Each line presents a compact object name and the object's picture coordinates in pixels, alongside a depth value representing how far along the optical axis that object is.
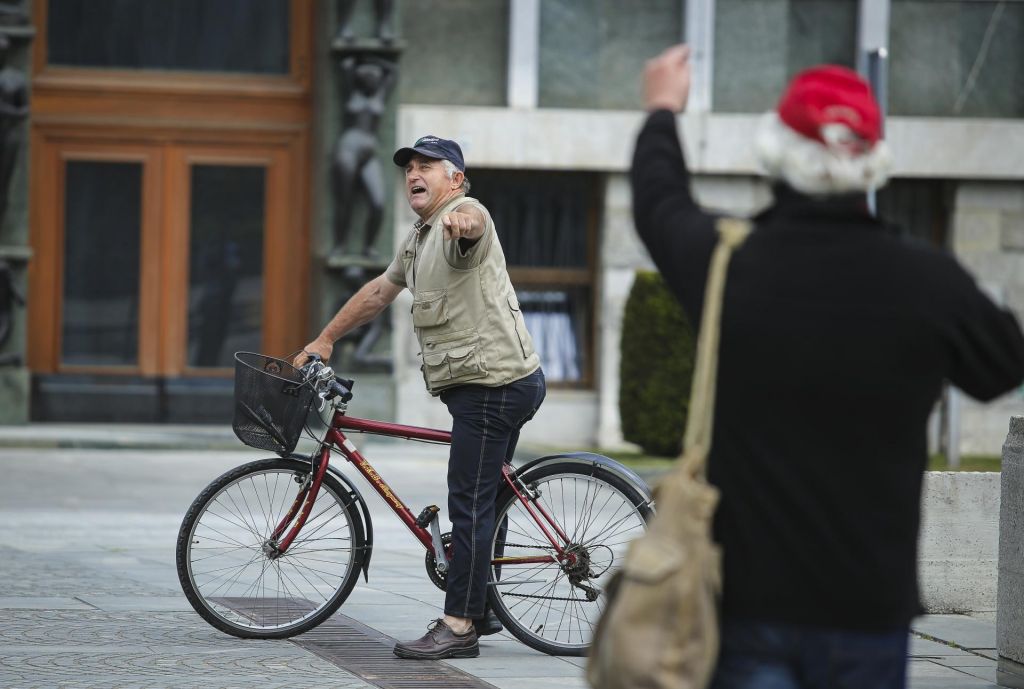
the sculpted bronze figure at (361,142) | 30.62
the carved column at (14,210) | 29.47
